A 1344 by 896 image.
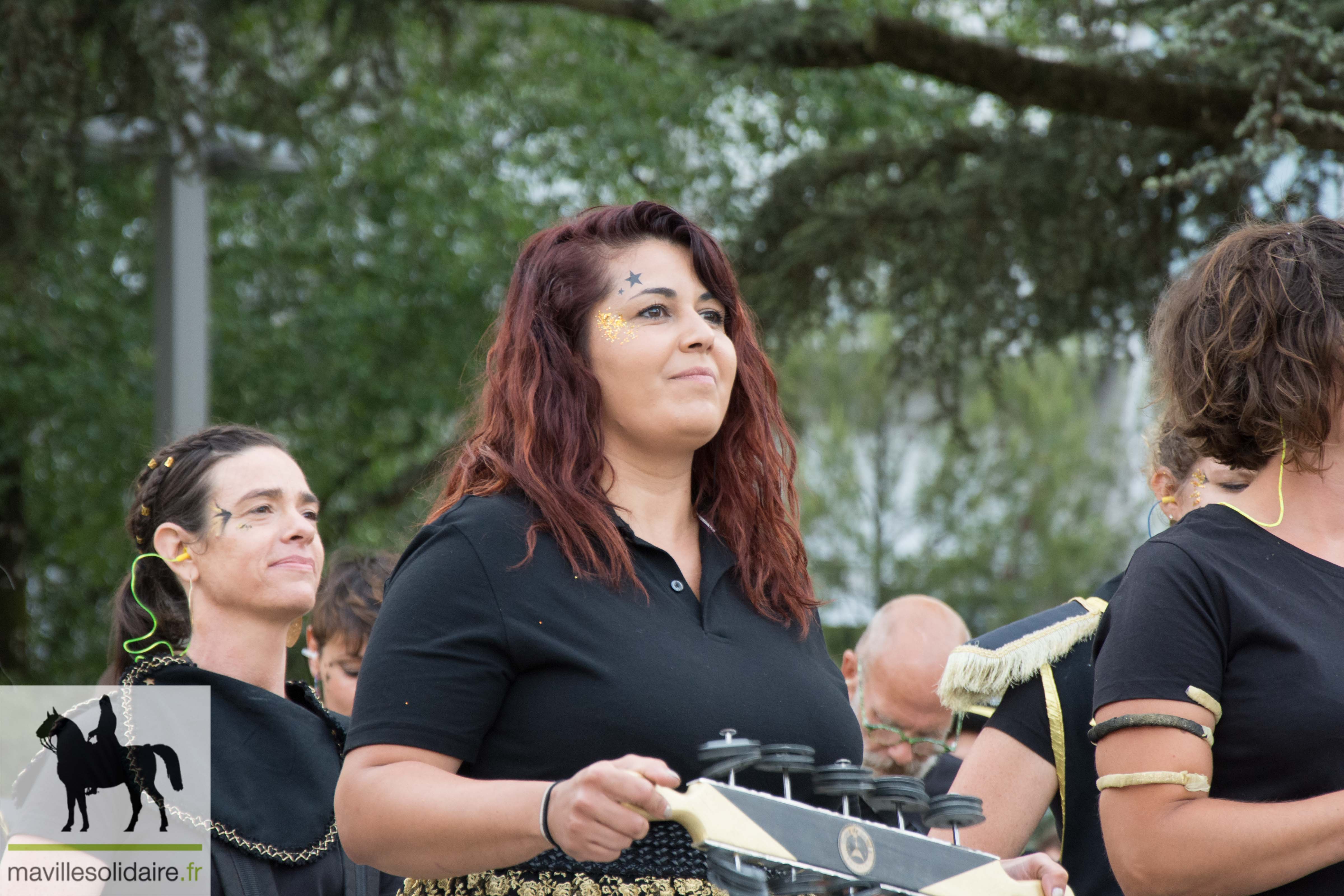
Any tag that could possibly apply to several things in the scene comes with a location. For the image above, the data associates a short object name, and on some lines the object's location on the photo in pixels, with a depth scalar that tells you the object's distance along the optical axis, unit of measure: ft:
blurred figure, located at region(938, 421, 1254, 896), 17.15
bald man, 25.94
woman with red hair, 12.04
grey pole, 54.95
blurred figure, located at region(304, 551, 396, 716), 25.62
